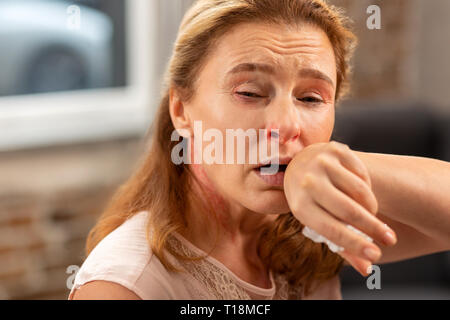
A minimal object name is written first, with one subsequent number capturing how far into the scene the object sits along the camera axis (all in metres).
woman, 0.62
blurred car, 2.02
